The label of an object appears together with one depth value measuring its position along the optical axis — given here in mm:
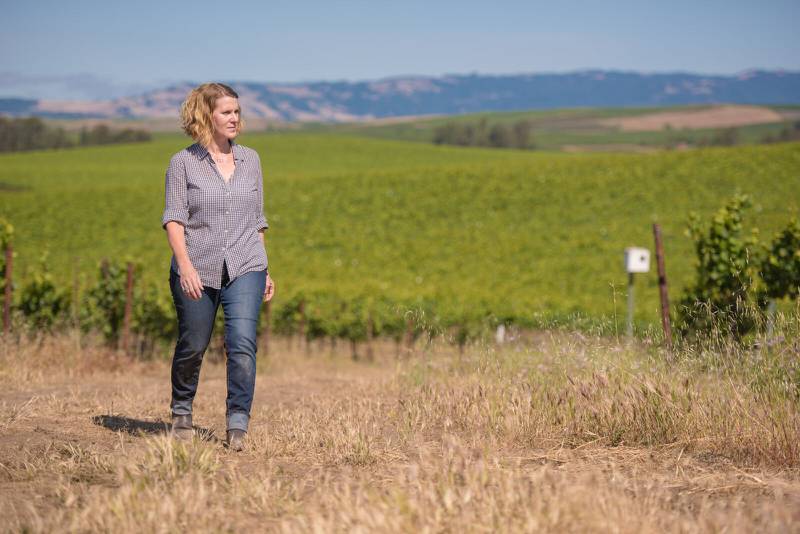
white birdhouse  15352
